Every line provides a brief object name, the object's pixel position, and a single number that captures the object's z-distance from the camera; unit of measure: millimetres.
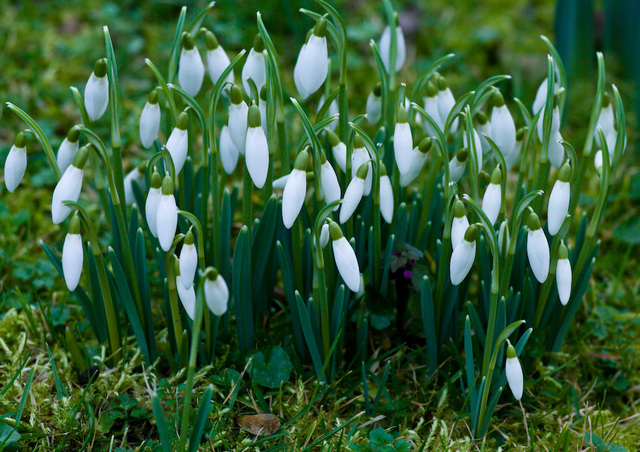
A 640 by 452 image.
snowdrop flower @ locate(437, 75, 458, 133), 1236
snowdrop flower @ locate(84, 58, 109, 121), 1193
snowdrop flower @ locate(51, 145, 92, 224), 1179
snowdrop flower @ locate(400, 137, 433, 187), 1207
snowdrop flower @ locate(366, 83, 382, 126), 1254
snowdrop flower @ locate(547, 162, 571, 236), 1188
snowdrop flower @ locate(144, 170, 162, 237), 1187
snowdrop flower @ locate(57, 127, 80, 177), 1195
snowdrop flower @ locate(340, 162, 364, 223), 1186
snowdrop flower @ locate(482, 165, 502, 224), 1194
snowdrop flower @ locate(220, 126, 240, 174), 1226
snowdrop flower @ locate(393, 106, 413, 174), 1200
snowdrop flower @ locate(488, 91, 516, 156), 1223
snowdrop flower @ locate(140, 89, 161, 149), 1209
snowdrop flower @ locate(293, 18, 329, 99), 1195
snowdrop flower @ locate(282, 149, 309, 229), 1179
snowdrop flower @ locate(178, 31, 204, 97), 1217
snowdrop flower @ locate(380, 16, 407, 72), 1255
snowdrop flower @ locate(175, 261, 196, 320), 1190
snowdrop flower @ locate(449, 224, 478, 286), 1177
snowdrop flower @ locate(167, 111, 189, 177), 1199
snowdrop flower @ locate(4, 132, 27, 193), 1191
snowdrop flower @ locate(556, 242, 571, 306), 1191
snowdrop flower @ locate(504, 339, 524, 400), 1185
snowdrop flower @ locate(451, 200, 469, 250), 1185
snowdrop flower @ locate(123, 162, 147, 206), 1252
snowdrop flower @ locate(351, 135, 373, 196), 1198
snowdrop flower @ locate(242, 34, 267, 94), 1212
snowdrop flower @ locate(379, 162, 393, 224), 1207
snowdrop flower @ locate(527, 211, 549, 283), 1182
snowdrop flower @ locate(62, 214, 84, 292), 1180
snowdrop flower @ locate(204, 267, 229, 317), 1139
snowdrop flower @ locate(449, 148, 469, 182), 1217
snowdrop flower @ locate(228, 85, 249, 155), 1192
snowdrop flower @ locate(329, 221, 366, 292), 1178
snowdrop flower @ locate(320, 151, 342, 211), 1194
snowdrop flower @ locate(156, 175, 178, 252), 1178
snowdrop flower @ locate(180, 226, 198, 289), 1171
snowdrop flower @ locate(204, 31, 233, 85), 1226
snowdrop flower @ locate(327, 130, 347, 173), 1203
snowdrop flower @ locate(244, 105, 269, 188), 1183
